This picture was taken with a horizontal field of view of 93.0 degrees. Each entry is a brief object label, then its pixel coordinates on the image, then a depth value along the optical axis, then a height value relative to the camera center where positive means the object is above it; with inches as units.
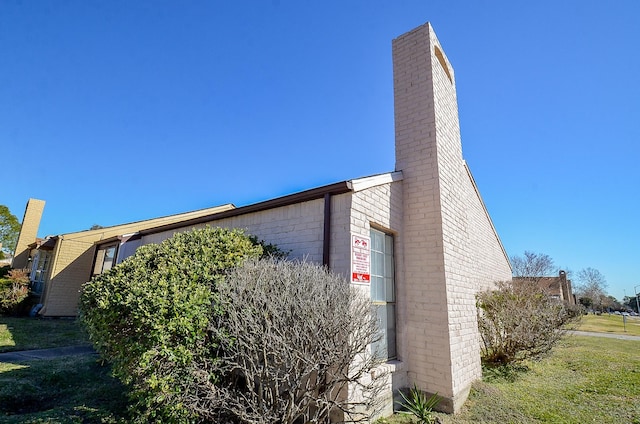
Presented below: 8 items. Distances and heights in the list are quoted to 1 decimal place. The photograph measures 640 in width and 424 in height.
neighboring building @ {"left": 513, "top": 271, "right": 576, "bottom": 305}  995.3 +53.6
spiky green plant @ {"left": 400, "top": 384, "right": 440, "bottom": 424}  185.1 -70.0
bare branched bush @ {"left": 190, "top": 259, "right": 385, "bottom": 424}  130.5 -23.9
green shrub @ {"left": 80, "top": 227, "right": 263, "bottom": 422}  129.0 -18.5
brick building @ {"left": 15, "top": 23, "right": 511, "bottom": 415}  200.8 +43.6
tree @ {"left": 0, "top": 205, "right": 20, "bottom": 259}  1226.6 +209.0
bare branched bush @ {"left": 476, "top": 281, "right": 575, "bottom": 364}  294.4 -28.4
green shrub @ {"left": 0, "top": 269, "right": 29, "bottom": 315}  523.2 -18.9
